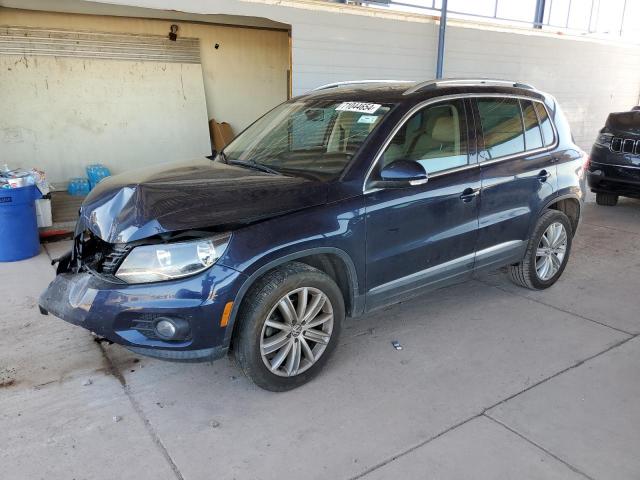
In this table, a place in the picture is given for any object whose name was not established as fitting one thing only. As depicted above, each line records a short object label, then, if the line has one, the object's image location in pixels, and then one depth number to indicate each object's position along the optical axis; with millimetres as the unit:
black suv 7656
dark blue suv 2838
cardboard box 9438
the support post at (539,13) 10938
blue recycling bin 5324
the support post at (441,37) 8477
